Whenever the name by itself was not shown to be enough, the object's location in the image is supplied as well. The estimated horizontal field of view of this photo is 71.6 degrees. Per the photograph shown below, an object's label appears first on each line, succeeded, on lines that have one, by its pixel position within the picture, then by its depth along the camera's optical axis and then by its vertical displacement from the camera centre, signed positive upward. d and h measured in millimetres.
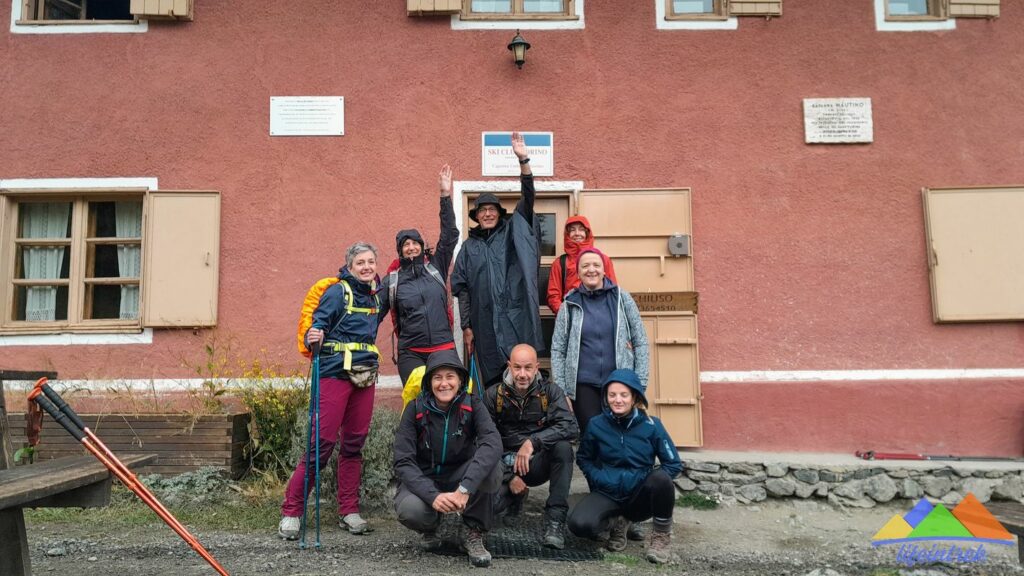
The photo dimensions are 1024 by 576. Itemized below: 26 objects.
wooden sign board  5691 +316
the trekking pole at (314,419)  3998 -413
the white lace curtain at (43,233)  6141 +1016
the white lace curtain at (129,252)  6105 +841
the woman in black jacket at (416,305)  4547 +263
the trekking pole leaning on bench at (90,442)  2801 -369
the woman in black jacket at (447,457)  3723 -604
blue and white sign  5879 +1571
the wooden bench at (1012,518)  2932 -786
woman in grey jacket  4426 +30
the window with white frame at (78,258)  6078 +795
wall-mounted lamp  5828 +2437
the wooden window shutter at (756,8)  5949 +2789
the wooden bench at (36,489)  2404 -488
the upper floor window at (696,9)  6051 +2870
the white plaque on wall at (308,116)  5953 +1933
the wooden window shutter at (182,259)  5797 +740
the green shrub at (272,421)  5348 -559
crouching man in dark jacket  4094 -528
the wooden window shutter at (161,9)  5922 +2837
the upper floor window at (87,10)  6320 +3065
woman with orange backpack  4141 -148
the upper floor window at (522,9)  6035 +2909
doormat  3949 -1155
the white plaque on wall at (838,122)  5910 +1820
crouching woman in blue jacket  3910 -722
